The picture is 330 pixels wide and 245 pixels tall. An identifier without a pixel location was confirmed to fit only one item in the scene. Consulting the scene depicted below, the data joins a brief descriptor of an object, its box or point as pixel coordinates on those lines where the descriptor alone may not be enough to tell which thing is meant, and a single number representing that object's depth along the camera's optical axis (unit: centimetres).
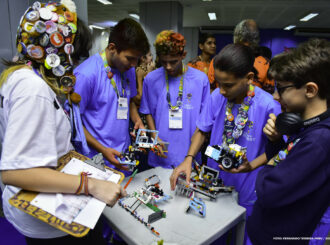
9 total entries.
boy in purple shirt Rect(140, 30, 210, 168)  228
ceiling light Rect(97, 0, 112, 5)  909
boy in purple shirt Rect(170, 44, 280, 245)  164
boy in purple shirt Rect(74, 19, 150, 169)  184
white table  120
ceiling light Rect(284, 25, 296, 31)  1318
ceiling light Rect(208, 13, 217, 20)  1103
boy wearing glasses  100
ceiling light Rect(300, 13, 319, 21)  1017
